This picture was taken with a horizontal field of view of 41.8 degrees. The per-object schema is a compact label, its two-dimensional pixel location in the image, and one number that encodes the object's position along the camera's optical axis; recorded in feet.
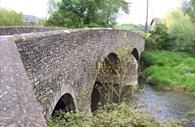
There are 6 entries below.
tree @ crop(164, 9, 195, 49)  92.77
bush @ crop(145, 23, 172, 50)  95.75
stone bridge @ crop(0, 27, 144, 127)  7.86
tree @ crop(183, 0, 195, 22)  107.91
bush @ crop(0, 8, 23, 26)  67.86
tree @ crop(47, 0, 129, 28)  75.04
